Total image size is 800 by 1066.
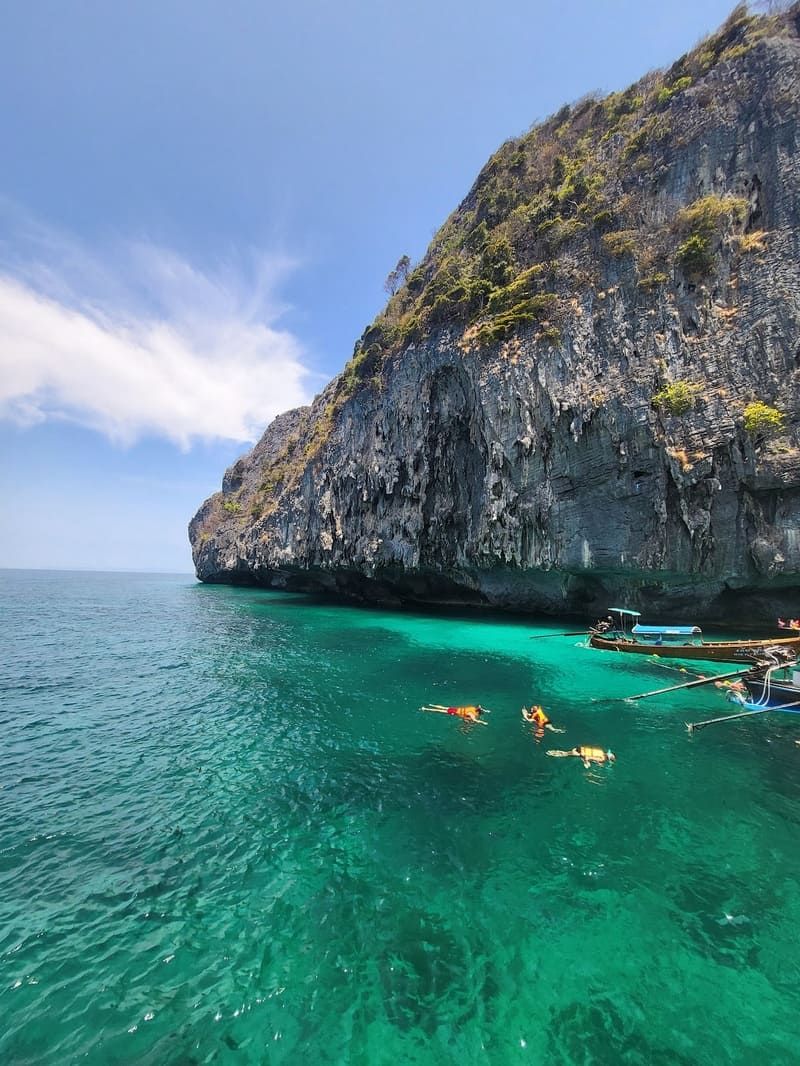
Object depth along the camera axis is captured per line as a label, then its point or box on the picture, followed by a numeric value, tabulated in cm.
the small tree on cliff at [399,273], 5572
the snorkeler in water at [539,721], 1443
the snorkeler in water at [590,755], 1241
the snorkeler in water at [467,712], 1529
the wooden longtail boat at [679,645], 2120
